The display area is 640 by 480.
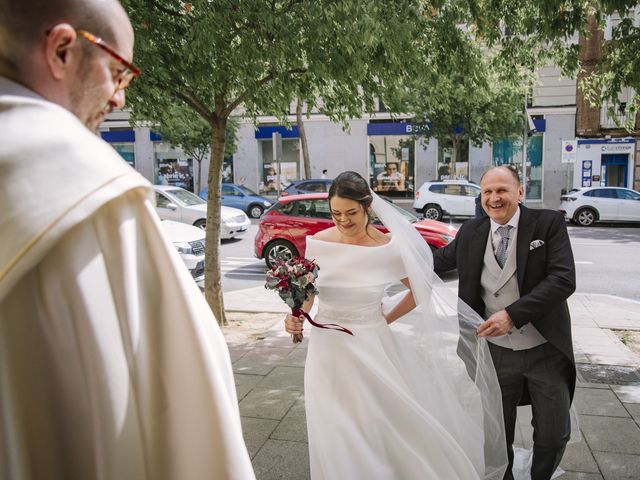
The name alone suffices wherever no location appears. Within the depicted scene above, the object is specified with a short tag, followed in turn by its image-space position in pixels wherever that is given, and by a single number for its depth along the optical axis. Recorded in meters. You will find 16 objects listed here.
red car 11.35
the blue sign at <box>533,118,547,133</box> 27.59
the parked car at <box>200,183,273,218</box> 22.30
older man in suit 3.07
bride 2.99
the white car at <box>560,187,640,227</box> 19.03
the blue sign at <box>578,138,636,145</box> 26.25
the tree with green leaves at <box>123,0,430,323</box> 5.14
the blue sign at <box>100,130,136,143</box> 32.34
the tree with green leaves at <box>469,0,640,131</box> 5.38
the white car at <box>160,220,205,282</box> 9.59
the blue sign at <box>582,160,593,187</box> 27.06
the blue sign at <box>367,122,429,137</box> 28.75
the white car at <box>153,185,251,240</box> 15.72
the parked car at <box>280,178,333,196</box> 20.30
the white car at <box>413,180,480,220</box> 19.94
